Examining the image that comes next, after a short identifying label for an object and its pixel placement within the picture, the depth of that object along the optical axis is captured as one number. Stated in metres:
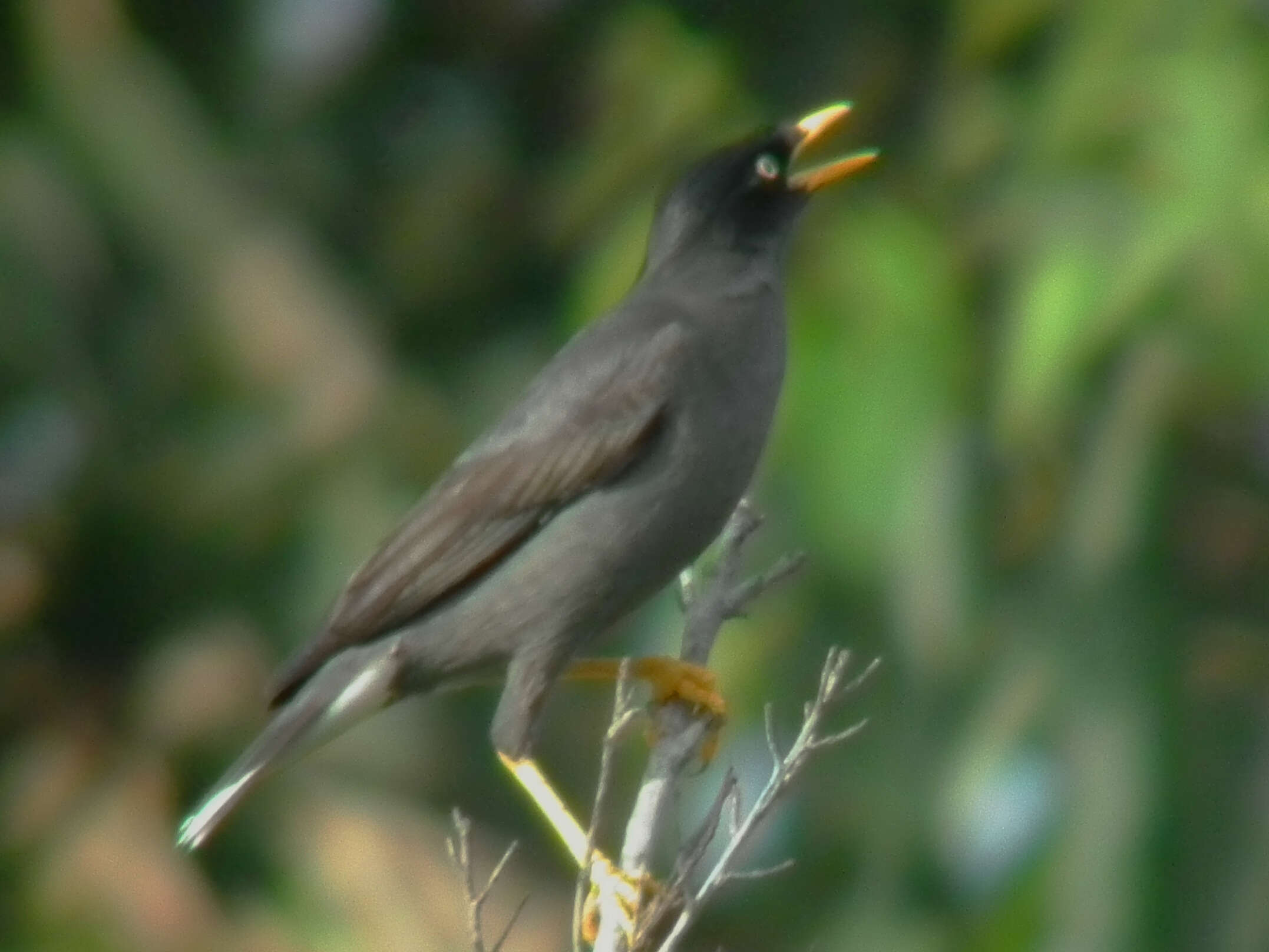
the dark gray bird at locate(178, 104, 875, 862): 10.30
